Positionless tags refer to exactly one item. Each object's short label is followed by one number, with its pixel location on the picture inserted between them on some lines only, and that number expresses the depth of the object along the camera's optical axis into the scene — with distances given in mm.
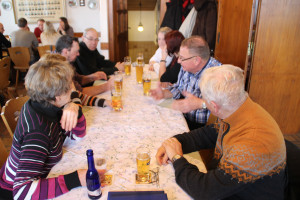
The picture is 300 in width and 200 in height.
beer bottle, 850
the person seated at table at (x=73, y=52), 2020
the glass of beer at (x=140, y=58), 2598
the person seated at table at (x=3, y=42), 5089
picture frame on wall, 7133
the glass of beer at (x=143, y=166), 974
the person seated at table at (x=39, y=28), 6590
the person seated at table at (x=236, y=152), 867
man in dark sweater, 2761
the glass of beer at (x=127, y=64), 2670
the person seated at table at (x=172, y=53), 2471
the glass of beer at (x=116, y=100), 1670
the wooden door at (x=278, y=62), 2543
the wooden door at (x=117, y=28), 4566
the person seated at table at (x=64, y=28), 6371
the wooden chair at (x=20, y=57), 4789
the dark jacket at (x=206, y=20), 3543
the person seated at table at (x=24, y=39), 5273
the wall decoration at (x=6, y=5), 7188
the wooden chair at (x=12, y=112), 1449
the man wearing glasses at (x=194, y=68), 1849
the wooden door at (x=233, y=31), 3400
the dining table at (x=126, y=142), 939
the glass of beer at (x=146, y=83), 1980
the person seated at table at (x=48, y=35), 5348
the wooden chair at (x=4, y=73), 3370
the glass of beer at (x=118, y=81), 1996
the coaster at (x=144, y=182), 953
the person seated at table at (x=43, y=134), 895
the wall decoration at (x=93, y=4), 6977
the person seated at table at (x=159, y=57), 2821
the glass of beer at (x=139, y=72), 2312
